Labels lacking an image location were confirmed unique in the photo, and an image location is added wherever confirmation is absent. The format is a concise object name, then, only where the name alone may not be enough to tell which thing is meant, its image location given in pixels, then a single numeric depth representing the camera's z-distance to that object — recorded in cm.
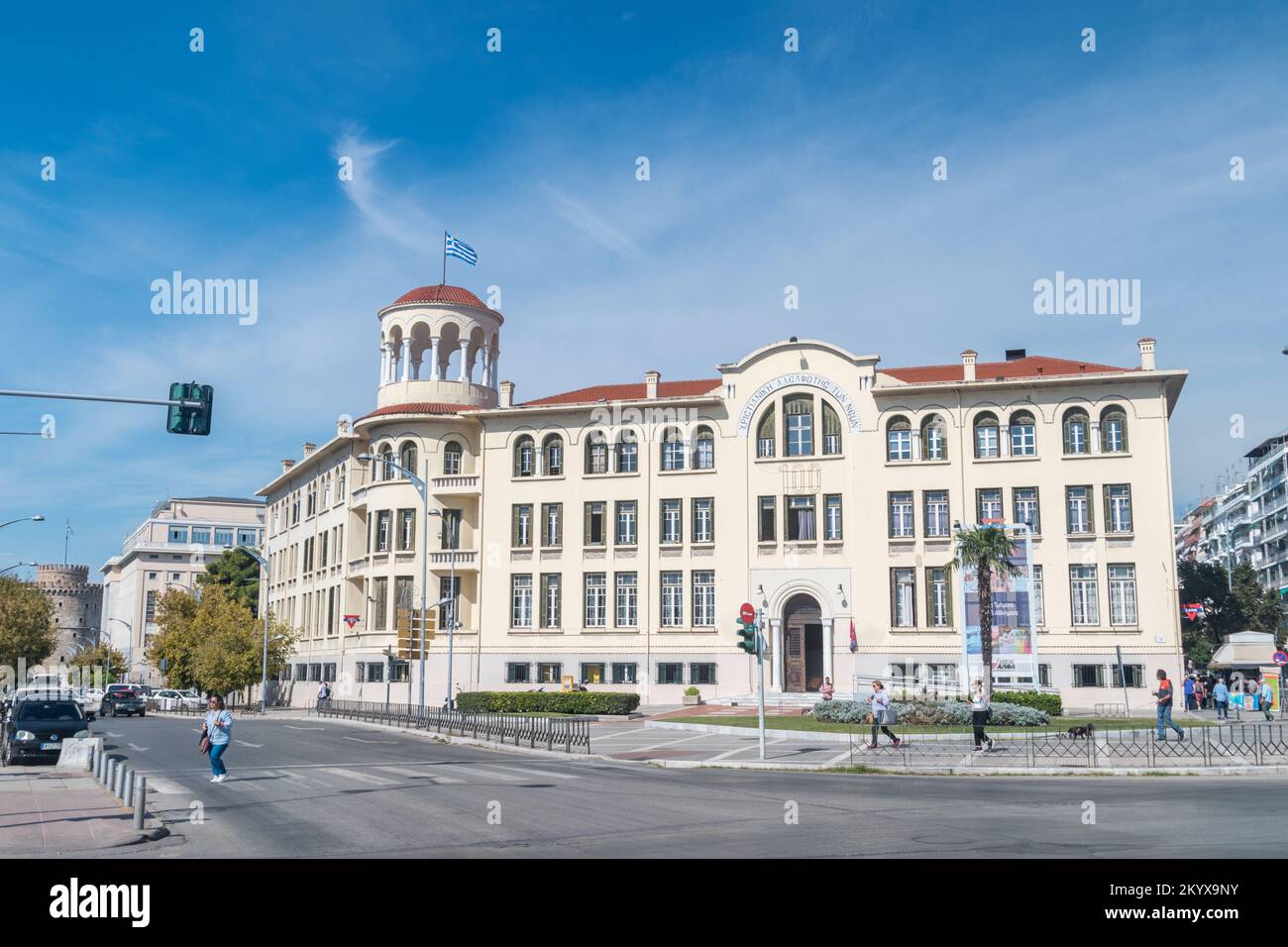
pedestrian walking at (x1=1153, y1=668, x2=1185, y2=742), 2675
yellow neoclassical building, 4938
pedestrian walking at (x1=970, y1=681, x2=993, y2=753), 2539
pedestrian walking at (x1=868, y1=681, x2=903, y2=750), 2694
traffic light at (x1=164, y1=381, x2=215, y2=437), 1873
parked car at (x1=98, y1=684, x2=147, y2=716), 5325
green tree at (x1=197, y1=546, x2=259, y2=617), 8575
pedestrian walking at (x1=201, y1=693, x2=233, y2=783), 2016
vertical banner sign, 4428
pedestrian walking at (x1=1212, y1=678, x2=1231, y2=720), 3619
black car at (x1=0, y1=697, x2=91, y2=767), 2528
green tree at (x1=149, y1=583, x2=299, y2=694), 6106
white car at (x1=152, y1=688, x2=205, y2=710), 6032
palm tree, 4104
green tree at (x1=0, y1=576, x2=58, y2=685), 7238
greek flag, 5156
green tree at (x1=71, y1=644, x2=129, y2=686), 10981
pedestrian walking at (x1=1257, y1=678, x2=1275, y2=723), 3640
